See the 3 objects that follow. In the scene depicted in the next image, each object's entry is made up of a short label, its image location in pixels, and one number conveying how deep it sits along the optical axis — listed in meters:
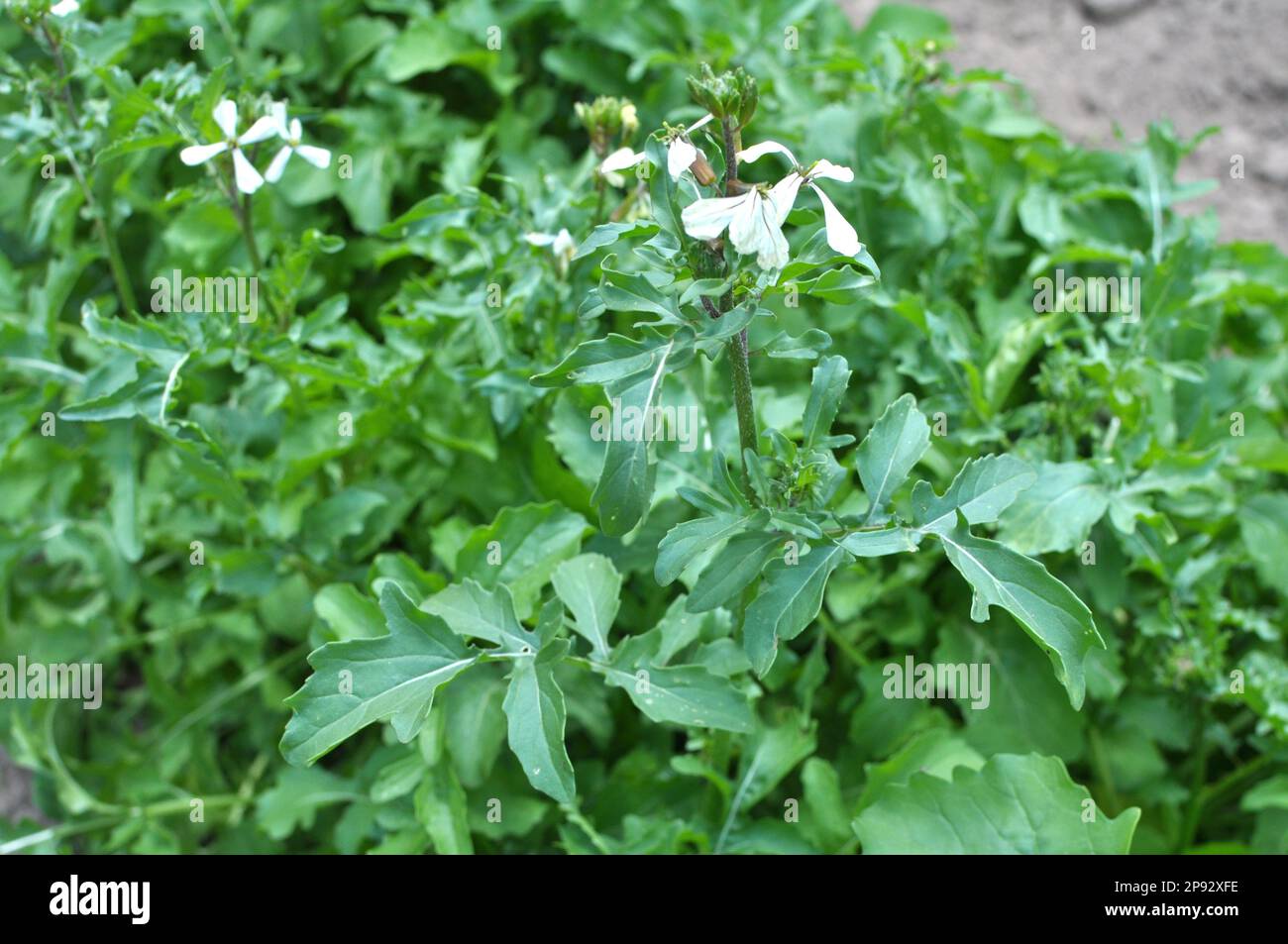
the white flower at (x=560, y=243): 0.78
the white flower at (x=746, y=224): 0.67
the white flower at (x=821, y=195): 0.68
